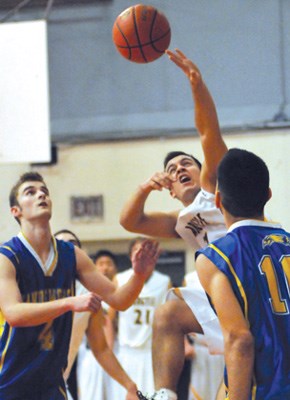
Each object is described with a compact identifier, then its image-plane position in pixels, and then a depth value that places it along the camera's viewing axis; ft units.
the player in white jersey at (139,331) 54.03
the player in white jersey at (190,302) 29.88
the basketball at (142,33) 33.83
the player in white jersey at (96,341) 32.76
